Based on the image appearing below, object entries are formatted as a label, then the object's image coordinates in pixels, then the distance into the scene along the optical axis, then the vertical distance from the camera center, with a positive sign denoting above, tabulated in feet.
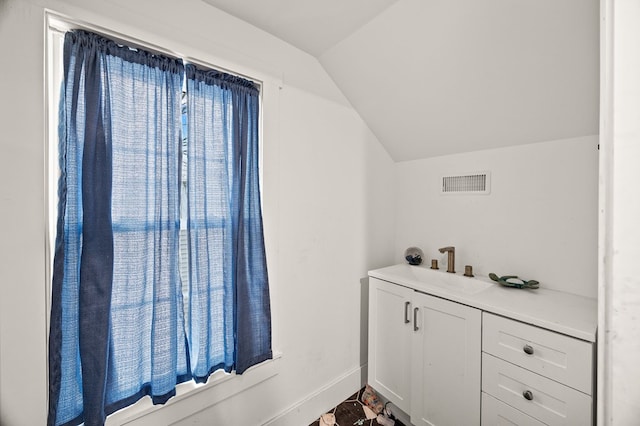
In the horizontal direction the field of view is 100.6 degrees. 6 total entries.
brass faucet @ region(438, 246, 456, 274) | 6.53 -1.18
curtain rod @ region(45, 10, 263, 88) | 3.36 +2.44
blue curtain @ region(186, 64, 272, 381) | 4.48 -0.33
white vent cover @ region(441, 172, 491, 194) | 6.22 +0.66
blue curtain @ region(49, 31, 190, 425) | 3.43 -0.37
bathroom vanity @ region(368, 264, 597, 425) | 3.75 -2.43
